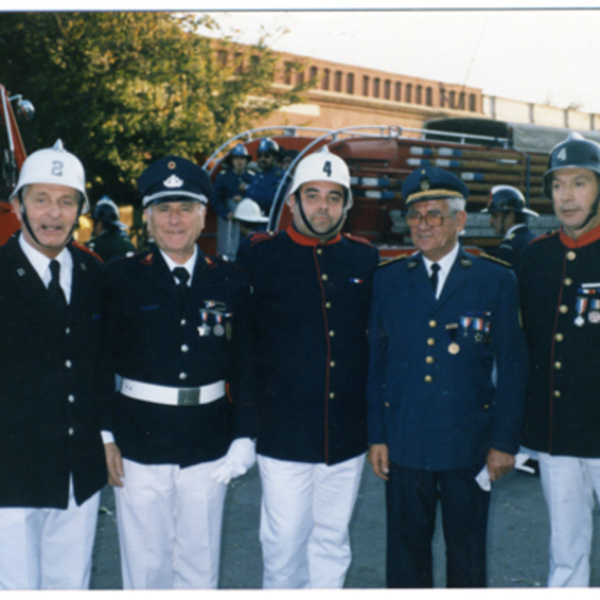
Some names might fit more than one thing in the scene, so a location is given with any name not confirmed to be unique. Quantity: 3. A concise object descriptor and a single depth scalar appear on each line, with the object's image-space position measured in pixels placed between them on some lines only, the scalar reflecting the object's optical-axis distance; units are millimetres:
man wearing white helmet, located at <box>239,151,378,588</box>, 3258
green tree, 6047
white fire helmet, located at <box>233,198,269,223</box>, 7664
